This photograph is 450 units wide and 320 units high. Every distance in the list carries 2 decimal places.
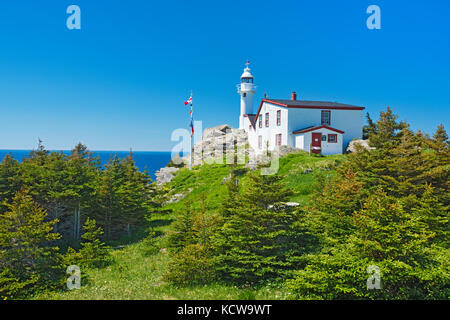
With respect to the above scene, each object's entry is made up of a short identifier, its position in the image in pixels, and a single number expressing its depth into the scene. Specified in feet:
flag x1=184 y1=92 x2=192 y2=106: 141.18
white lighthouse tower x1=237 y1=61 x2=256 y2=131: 183.11
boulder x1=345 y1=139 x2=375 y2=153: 114.99
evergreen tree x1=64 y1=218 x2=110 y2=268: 56.13
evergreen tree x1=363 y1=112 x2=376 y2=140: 135.03
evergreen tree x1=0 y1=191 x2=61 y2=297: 44.32
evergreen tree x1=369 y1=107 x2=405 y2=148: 74.79
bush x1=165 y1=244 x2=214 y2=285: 41.63
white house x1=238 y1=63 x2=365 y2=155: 123.03
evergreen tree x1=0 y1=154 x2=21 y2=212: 73.31
